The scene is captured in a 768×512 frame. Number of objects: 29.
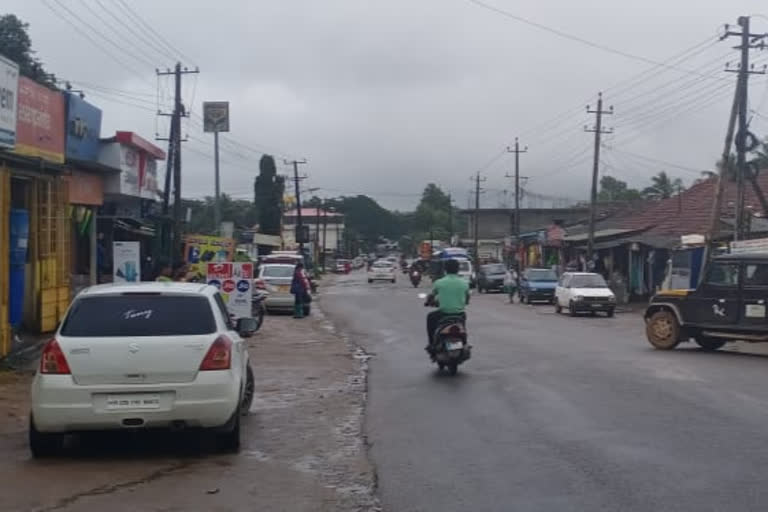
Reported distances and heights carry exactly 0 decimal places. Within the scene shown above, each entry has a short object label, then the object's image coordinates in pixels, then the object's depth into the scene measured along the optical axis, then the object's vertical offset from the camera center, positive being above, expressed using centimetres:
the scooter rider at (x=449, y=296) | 1648 -59
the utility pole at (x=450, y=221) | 13650 +458
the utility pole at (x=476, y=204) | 9237 +473
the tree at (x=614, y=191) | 11945 +800
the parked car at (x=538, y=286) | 4638 -116
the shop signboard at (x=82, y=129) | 2377 +280
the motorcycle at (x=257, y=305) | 2525 -122
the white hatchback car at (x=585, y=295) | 3659 -121
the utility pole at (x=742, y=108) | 3431 +491
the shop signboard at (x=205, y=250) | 2931 +8
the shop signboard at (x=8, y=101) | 1616 +224
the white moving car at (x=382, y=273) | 7538 -118
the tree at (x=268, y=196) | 9525 +511
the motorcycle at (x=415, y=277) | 6619 -125
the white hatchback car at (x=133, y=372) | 944 -105
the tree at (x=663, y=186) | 9714 +688
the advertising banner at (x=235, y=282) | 2434 -65
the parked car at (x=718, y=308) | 1986 -87
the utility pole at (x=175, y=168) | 3841 +319
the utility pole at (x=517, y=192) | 7303 +451
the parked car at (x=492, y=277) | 6151 -109
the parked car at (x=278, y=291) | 3409 -116
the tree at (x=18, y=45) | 5081 +979
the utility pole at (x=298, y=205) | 8538 +399
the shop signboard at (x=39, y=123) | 1806 +223
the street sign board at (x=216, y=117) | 6257 +789
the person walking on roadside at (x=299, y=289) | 3247 -105
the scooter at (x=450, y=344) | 1630 -131
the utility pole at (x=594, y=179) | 4959 +377
